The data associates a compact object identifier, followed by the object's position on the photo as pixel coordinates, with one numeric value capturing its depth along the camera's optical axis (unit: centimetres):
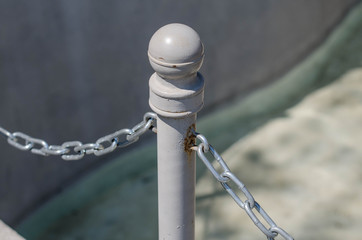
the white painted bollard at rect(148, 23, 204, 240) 157
